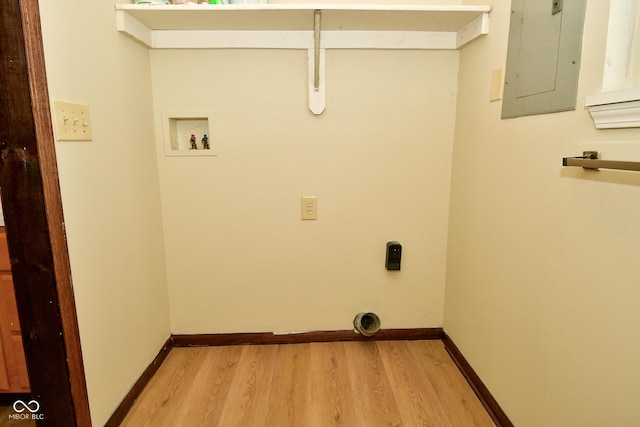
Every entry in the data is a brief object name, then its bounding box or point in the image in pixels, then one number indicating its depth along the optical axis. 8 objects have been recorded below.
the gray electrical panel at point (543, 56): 1.03
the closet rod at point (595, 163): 0.77
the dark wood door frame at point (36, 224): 0.98
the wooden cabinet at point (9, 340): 1.36
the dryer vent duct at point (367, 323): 2.00
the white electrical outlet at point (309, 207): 1.90
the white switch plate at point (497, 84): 1.41
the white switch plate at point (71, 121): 1.10
